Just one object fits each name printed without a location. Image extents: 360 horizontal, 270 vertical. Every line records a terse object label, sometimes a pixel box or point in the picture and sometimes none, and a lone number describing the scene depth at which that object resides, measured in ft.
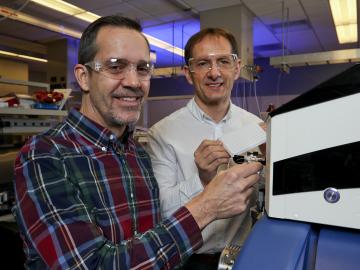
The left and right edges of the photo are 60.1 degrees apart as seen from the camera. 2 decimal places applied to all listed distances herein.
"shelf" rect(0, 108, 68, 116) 7.28
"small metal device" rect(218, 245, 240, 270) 2.24
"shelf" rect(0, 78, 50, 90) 7.56
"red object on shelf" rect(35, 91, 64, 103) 8.20
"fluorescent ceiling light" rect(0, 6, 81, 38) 11.17
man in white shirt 3.76
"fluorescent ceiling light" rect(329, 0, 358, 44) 11.67
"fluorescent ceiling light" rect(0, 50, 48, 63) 20.52
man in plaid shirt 2.27
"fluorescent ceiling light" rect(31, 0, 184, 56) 12.44
